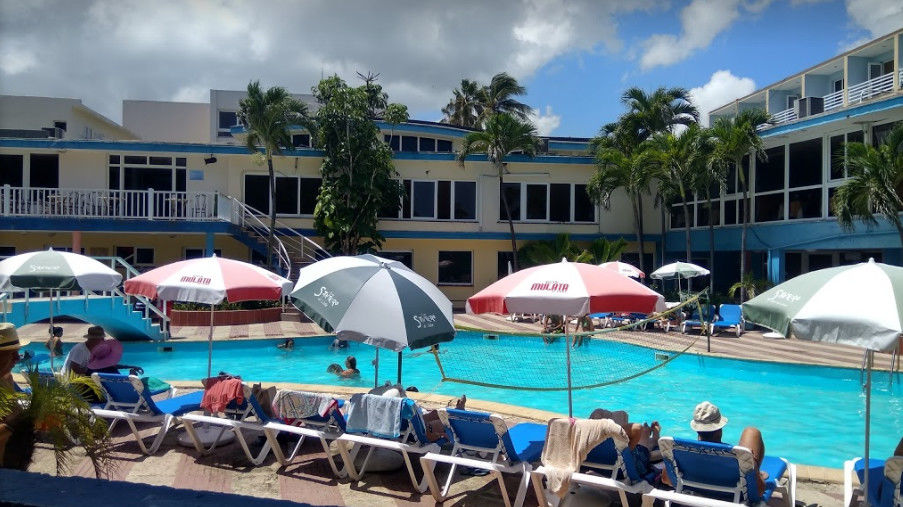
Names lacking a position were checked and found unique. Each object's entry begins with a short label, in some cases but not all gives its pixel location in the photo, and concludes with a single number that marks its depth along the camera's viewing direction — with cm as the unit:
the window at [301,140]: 2813
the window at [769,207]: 2164
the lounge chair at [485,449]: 516
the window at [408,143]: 2872
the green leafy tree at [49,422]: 384
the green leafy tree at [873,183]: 1470
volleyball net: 1362
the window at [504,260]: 2725
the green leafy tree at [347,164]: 2320
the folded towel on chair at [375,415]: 576
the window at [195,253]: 2502
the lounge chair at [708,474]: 442
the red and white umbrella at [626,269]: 1753
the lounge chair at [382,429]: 562
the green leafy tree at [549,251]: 2492
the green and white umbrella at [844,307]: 427
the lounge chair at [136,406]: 652
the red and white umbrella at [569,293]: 590
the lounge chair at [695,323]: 1754
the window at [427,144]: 2914
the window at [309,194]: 2575
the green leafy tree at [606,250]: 2447
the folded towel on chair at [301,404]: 607
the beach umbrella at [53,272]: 846
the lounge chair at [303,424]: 595
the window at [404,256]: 2662
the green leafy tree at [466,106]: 4291
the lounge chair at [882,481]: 435
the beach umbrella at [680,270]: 1909
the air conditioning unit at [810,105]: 2077
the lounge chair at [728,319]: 1833
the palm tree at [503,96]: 3994
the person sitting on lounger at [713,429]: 504
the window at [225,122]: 3406
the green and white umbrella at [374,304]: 587
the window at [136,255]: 2472
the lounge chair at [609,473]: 475
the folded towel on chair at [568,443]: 471
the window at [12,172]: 2406
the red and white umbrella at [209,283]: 729
